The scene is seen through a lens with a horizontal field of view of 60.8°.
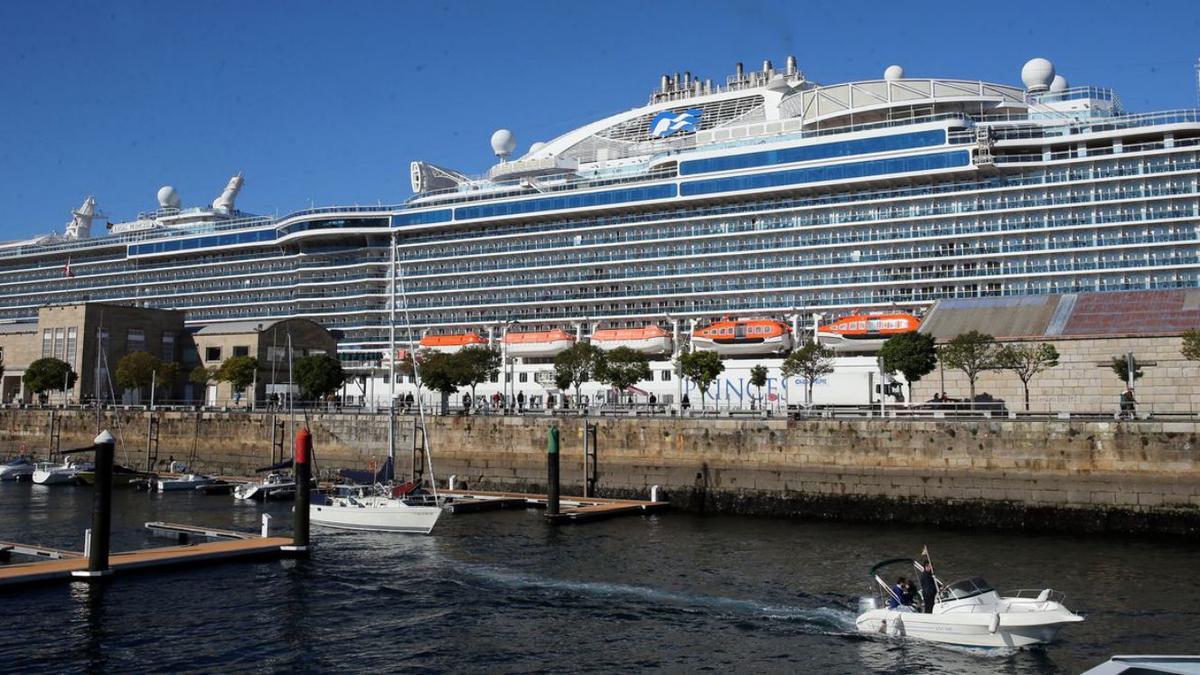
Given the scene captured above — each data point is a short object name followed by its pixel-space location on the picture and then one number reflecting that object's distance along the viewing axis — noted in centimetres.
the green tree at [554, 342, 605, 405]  6203
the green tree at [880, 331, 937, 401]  5053
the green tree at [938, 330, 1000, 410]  4903
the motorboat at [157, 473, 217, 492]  5638
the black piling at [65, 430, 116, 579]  2836
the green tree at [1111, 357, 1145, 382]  4753
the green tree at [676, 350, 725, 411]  5875
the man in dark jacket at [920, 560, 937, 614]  2400
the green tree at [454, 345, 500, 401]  6469
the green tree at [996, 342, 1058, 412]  4809
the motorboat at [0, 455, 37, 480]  6300
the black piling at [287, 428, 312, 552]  3350
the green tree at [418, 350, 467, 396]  6334
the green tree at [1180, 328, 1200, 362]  4491
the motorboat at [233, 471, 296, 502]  5241
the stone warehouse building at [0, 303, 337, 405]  8231
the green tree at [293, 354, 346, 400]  6944
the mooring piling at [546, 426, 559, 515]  4319
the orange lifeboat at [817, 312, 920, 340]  5984
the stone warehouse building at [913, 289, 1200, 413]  4866
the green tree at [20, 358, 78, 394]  7975
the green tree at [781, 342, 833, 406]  5559
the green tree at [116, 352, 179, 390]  7888
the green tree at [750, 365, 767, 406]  6122
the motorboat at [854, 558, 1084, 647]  2261
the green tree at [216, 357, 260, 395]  7469
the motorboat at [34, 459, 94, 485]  6025
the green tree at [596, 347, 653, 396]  6034
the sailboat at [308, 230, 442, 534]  3919
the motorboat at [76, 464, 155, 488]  5906
